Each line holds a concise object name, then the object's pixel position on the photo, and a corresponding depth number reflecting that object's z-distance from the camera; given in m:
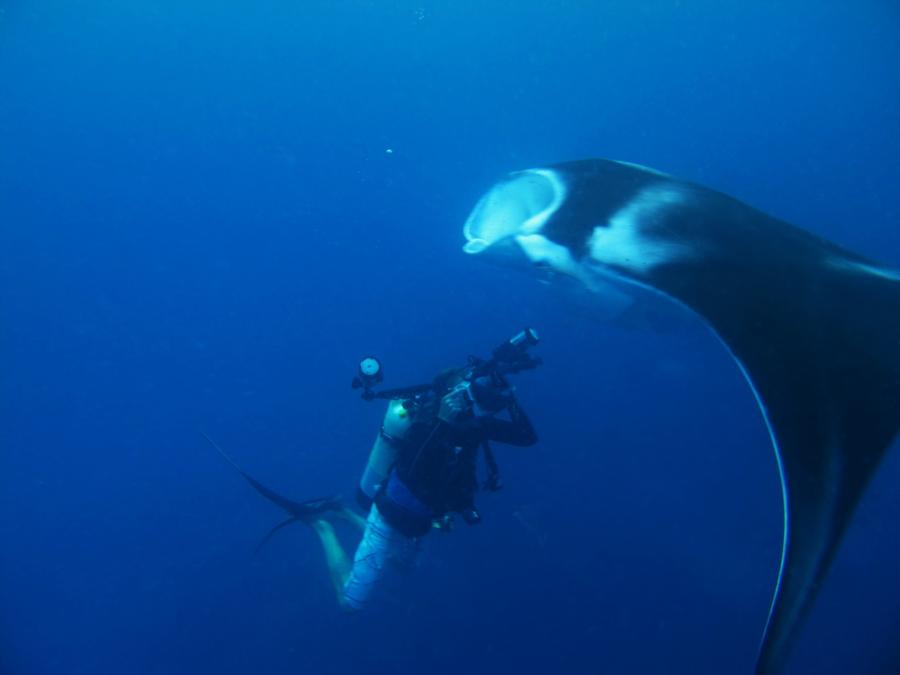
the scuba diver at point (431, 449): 3.38
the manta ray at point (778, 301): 1.55
